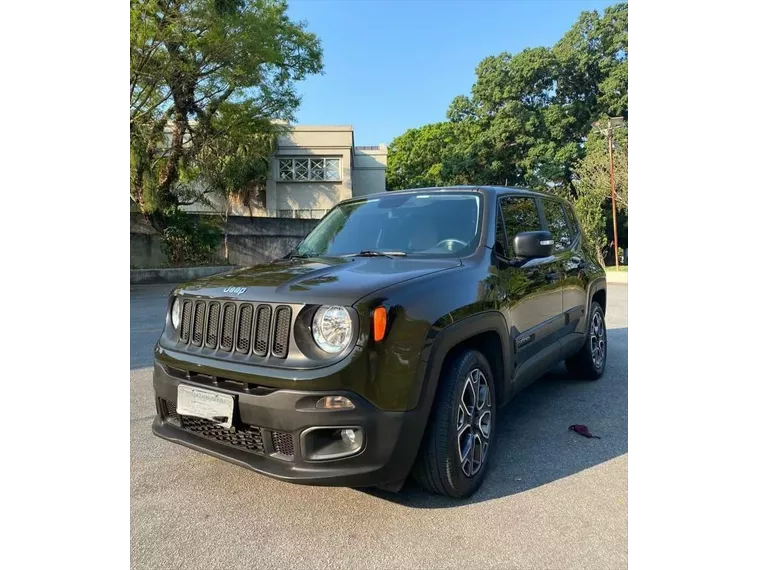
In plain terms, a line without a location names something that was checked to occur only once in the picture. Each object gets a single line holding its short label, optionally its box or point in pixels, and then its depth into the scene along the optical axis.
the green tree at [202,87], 14.59
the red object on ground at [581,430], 3.51
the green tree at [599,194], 20.98
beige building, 29.08
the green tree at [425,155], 33.34
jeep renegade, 2.10
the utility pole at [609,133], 17.12
